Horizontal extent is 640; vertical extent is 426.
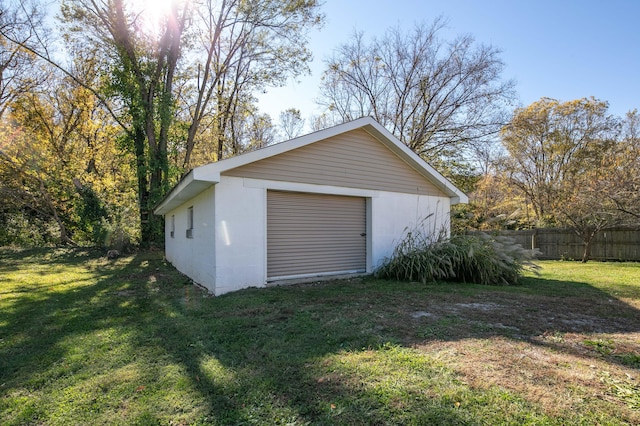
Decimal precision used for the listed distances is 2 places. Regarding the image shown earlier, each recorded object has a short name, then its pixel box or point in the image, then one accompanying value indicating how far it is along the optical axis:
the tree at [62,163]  15.17
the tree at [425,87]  15.63
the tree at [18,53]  12.48
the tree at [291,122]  23.39
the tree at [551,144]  16.20
